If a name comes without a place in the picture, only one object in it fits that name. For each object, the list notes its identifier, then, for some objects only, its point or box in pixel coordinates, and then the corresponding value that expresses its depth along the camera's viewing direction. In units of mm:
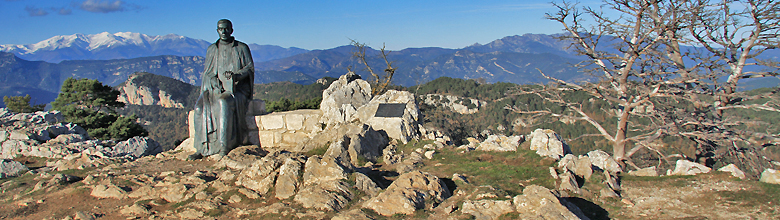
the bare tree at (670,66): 8555
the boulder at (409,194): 4617
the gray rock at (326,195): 4922
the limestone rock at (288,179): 5566
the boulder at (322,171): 5629
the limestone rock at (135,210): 5289
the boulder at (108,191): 6043
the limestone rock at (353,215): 4402
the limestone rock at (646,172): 6066
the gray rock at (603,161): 6669
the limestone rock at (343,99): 9445
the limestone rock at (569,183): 5289
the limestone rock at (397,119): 8766
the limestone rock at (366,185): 5379
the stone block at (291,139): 9352
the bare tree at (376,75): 18688
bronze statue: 8227
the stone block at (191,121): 8930
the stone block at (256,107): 9242
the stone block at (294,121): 9297
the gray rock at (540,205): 3996
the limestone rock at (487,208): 4355
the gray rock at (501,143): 8125
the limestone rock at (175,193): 5793
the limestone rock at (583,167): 5805
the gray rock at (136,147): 9621
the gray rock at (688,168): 5961
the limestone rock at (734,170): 5483
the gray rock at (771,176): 5020
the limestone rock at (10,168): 7851
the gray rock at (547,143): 7652
